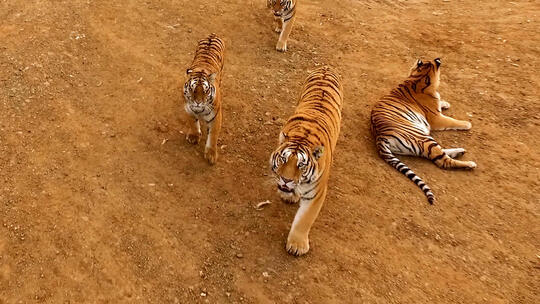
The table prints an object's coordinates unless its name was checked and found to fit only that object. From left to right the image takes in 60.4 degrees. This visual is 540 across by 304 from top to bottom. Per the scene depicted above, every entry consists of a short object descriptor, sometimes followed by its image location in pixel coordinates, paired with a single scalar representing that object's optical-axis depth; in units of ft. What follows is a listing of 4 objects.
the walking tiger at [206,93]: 12.96
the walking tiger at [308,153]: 10.16
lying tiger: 15.46
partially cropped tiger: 19.52
